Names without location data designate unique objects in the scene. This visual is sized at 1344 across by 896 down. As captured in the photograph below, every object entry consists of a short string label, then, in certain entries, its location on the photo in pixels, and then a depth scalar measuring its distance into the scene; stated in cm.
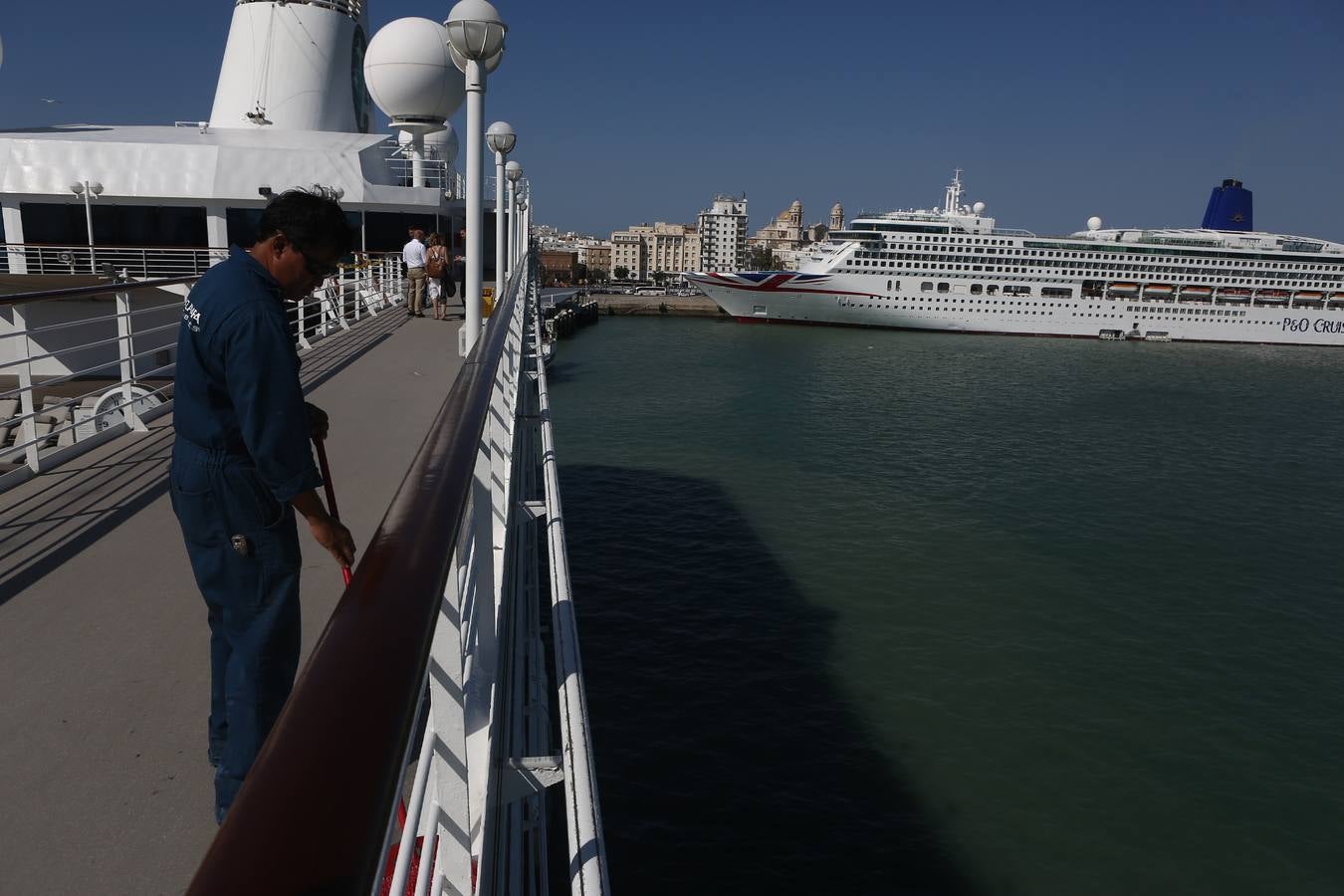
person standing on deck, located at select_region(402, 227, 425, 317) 1201
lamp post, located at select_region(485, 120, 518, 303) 1192
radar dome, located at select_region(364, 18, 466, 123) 2317
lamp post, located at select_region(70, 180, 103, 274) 1738
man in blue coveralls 193
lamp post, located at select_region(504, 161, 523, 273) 1492
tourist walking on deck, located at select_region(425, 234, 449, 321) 1192
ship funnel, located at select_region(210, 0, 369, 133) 2298
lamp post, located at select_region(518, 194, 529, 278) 2351
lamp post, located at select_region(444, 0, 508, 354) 679
